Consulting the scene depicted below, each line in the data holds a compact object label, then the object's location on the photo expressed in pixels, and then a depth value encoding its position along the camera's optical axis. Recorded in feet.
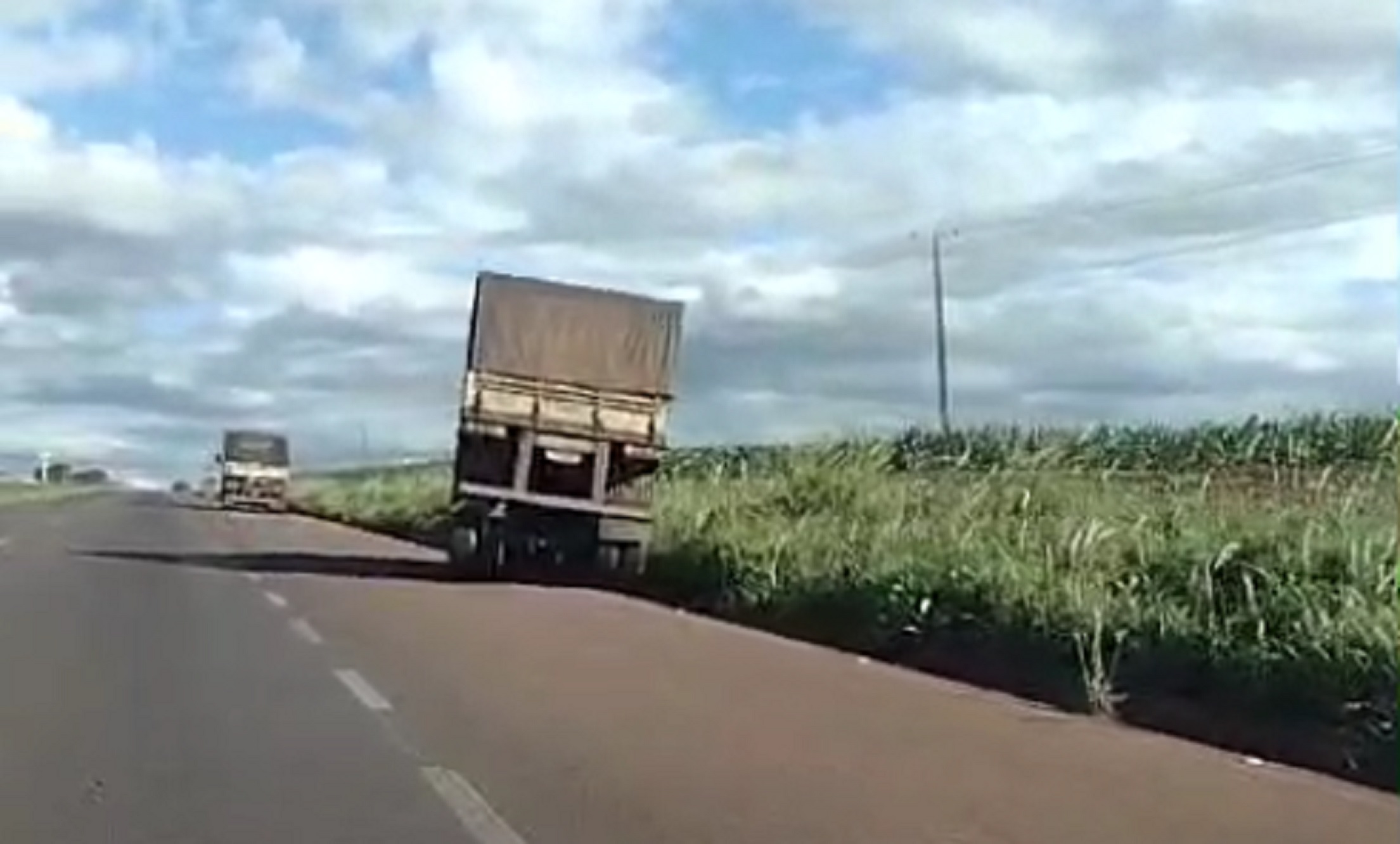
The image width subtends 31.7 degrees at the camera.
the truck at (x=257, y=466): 278.26
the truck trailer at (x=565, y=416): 100.32
